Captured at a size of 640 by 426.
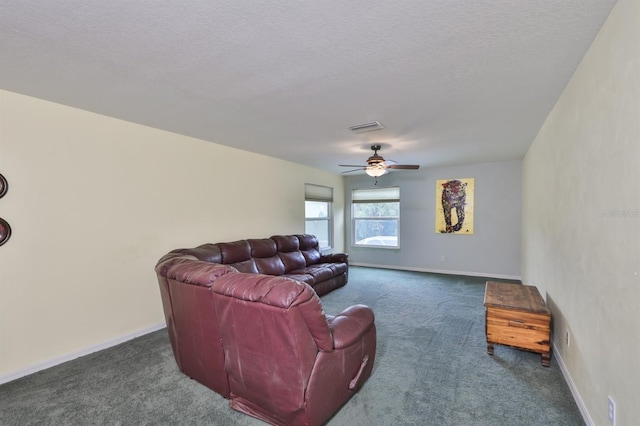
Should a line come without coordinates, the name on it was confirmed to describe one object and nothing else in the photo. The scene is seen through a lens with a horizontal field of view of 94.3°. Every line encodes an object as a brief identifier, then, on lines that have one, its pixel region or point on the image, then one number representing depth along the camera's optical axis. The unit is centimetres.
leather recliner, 170
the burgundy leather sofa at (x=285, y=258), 413
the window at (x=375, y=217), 720
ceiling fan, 420
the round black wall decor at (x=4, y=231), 253
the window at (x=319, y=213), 660
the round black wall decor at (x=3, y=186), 252
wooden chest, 262
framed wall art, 626
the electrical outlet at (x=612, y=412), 152
